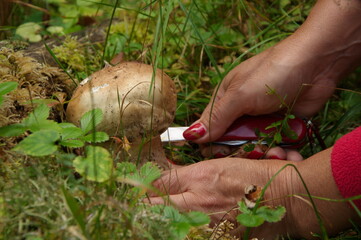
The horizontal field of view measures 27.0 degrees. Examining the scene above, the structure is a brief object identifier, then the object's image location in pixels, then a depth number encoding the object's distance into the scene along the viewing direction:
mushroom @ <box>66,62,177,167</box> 0.54
